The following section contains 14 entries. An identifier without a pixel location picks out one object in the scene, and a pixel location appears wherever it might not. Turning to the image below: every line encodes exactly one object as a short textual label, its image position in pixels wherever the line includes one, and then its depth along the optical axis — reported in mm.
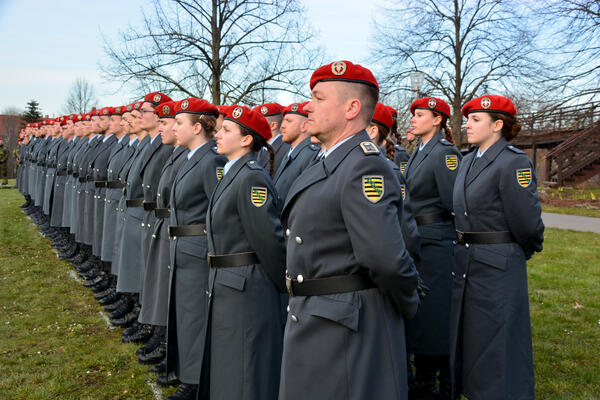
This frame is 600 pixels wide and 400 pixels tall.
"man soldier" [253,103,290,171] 6719
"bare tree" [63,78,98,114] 46781
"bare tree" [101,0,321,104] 15242
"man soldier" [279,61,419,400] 2182
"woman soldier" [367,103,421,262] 3393
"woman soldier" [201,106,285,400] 3373
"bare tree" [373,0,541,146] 20766
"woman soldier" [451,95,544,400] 3781
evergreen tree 47594
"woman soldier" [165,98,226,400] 4055
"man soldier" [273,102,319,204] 5121
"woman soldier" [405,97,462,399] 4602
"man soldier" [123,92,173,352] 5195
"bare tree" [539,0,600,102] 15992
